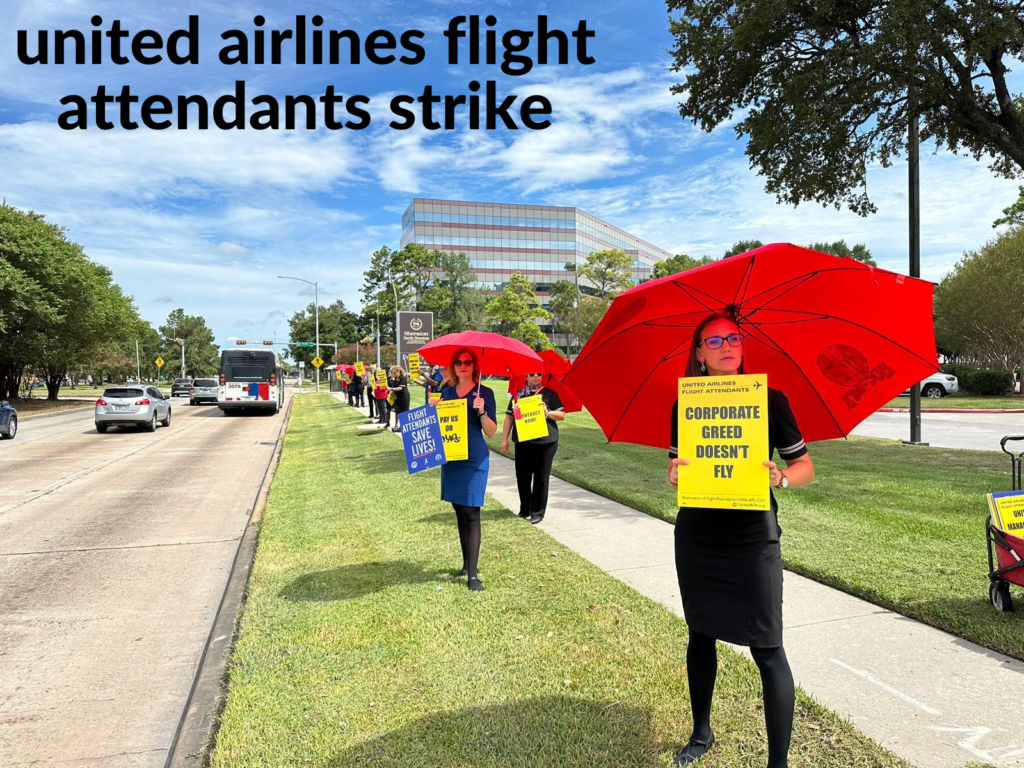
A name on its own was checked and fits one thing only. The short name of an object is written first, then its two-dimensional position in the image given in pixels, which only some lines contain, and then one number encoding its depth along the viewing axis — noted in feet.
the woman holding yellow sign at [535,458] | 26.73
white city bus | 105.70
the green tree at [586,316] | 191.72
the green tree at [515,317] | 206.08
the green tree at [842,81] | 36.83
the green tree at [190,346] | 440.04
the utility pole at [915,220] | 47.67
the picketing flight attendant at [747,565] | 8.68
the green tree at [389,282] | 221.25
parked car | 103.86
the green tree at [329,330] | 366.22
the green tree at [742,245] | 264.68
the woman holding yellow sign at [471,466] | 17.67
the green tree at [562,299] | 277.03
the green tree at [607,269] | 246.68
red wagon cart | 14.06
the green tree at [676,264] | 232.32
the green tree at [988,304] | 106.11
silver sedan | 74.08
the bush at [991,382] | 108.99
